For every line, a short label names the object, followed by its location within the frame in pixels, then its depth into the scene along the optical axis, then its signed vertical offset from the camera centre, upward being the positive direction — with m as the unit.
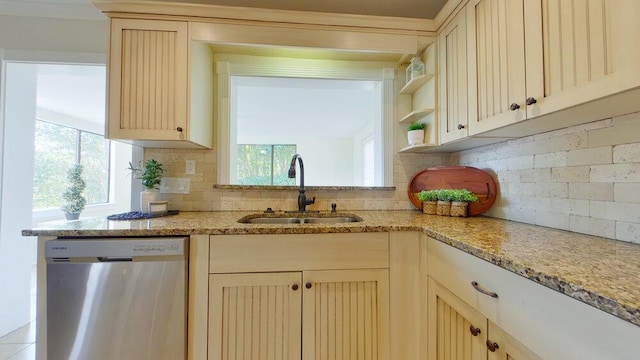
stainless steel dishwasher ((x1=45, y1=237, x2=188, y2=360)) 1.16 -0.50
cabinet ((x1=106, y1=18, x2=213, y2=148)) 1.51 +0.61
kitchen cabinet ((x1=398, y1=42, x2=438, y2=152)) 1.70 +0.61
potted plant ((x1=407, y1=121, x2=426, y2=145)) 1.77 +0.35
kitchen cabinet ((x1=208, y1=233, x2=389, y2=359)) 1.23 -0.53
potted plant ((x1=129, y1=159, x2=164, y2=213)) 1.62 +0.03
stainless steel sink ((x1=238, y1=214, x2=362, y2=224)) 1.78 -0.23
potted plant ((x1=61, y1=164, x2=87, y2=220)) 2.69 -0.11
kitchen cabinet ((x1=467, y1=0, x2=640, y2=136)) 0.75 +0.44
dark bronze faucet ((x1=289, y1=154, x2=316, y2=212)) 1.79 -0.05
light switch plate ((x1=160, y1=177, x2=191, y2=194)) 1.85 -0.01
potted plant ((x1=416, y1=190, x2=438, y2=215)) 1.72 -0.10
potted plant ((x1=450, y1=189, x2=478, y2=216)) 1.55 -0.09
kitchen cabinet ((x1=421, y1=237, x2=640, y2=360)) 0.54 -0.36
